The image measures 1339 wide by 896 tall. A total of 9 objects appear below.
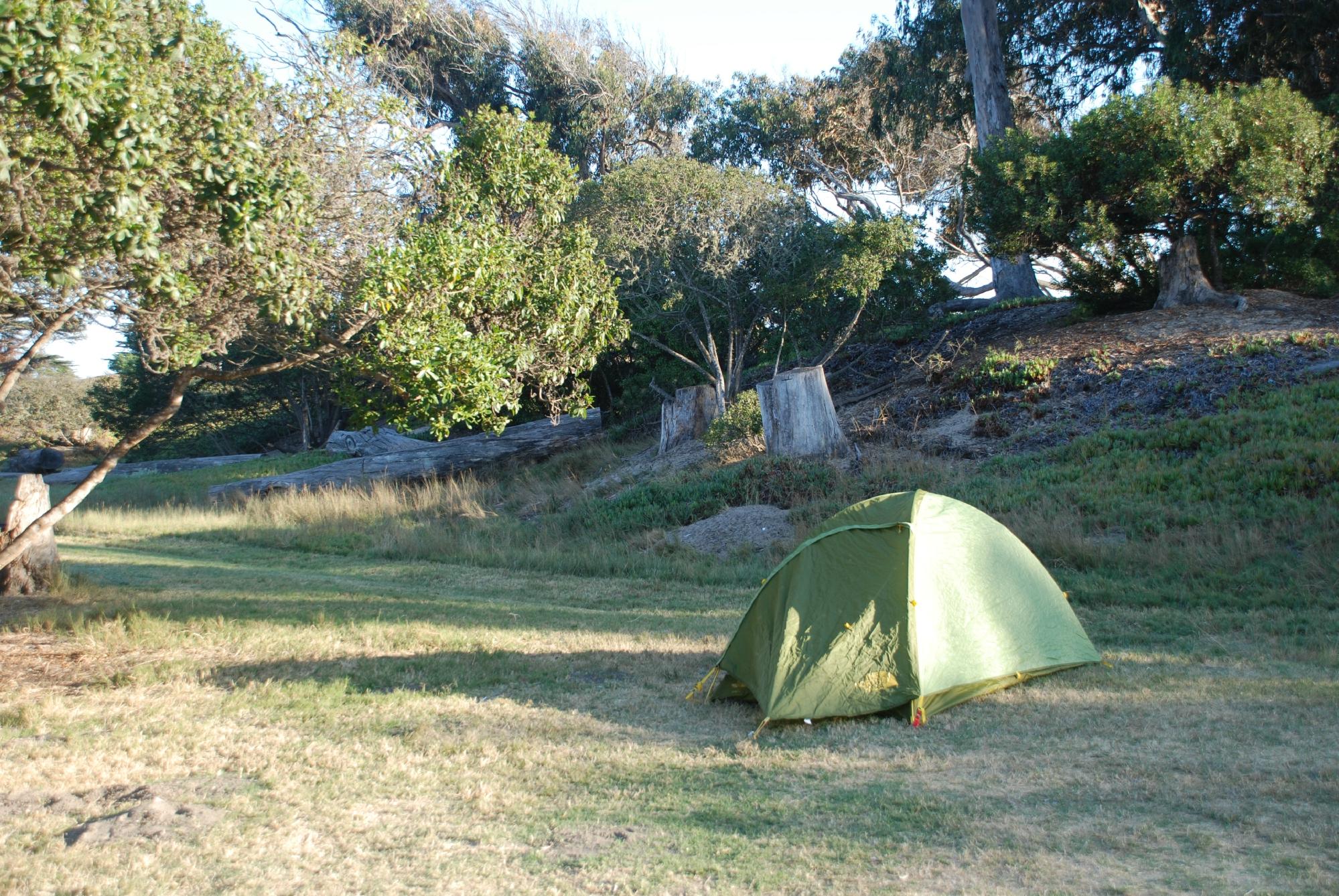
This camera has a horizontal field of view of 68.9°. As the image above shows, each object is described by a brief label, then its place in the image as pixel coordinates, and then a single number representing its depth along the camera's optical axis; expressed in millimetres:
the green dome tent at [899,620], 6930
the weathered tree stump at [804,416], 16312
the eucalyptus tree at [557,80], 30422
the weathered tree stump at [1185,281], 18281
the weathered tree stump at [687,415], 20359
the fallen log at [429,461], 22719
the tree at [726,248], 17953
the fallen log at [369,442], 26000
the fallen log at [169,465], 31484
